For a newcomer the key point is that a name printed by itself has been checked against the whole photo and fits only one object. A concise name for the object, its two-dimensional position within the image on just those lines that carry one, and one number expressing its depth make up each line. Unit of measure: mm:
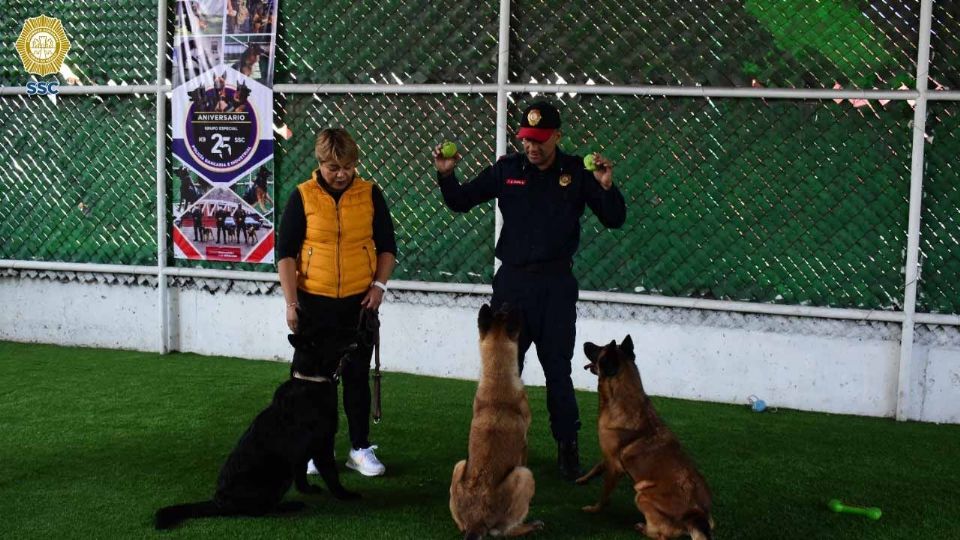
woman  3998
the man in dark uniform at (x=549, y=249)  4164
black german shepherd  3498
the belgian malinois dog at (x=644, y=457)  3197
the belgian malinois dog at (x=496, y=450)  3209
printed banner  6547
